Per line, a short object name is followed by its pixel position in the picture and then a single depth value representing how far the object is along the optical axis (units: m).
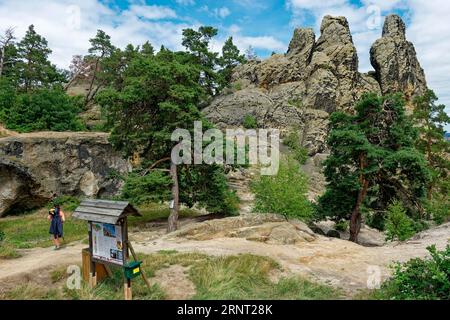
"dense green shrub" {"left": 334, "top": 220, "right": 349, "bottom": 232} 25.31
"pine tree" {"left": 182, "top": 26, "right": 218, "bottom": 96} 40.94
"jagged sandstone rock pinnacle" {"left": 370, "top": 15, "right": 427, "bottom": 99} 53.78
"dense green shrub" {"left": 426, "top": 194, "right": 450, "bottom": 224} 21.44
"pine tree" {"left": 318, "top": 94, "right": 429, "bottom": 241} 18.52
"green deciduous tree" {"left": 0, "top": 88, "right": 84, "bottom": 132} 30.55
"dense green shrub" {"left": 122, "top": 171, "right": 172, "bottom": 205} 16.29
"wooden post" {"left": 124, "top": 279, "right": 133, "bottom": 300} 7.79
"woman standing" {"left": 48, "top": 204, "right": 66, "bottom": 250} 13.85
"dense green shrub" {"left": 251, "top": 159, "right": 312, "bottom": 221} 17.92
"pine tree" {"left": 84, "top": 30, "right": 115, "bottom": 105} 43.52
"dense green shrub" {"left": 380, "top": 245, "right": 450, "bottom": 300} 7.06
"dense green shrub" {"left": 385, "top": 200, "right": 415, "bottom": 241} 17.12
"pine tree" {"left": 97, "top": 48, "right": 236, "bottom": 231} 17.27
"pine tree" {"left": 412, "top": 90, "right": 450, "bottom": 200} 30.25
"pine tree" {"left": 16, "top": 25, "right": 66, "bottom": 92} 39.31
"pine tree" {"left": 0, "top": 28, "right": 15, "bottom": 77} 39.91
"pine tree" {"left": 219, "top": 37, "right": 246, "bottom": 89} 48.11
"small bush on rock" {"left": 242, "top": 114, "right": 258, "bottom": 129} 42.12
